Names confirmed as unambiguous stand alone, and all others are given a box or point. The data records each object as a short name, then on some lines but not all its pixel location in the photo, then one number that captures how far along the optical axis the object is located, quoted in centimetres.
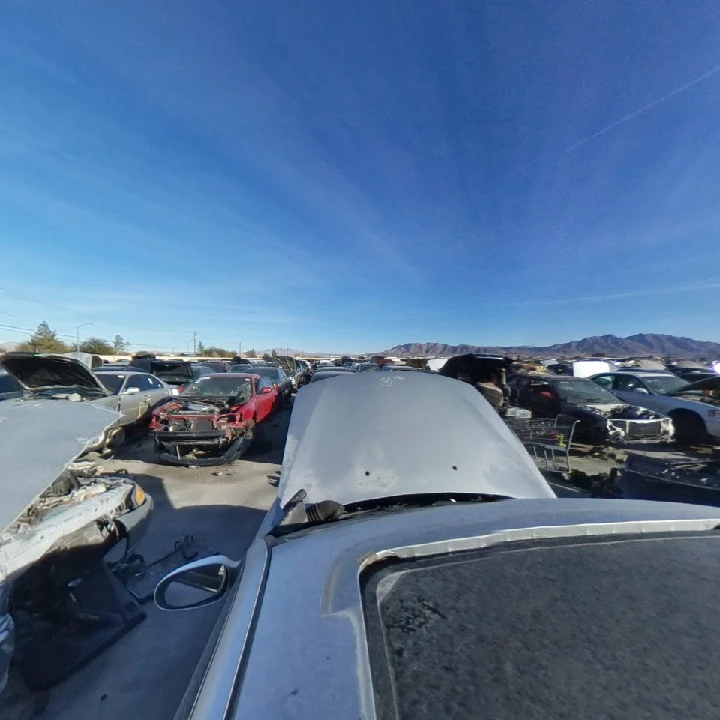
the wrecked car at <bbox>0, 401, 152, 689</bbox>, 239
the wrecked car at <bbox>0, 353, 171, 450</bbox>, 575
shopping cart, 553
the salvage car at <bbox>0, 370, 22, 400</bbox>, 746
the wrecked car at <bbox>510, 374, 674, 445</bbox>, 834
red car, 681
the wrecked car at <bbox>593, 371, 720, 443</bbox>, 855
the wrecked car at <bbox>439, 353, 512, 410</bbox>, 531
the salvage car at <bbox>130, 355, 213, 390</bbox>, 1482
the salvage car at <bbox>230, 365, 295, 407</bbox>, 1242
